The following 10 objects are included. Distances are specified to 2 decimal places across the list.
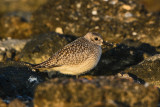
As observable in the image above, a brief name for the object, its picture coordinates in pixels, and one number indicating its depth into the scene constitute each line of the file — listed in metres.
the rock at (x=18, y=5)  19.74
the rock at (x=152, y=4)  19.33
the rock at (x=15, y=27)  14.70
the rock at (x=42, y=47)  10.36
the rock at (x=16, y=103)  6.17
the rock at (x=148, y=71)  8.64
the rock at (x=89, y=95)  5.52
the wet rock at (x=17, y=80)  7.47
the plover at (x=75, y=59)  7.90
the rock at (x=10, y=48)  11.07
